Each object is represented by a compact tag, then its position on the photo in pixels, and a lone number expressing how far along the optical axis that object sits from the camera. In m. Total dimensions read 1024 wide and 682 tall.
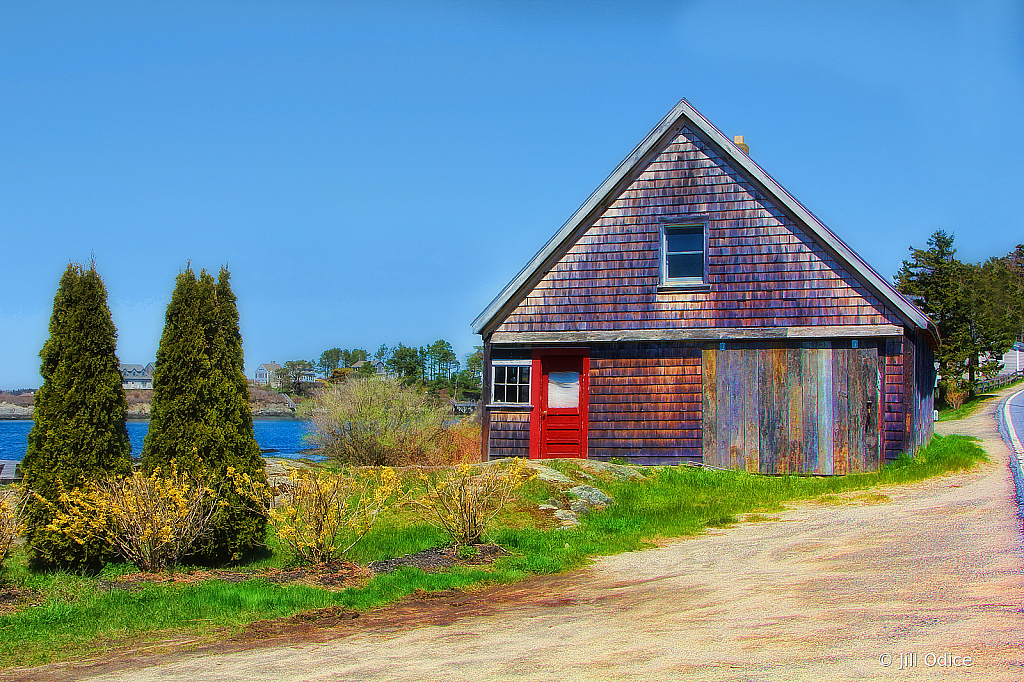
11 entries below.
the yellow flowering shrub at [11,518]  8.64
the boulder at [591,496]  13.52
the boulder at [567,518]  12.26
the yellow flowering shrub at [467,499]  10.62
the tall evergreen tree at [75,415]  9.44
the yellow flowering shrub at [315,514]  9.58
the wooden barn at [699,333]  17.38
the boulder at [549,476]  14.25
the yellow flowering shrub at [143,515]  9.10
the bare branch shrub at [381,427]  21.66
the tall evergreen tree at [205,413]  9.72
